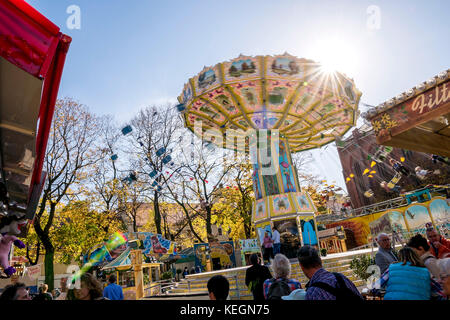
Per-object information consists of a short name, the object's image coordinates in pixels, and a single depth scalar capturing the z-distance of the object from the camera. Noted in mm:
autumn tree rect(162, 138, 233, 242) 24203
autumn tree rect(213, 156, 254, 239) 26531
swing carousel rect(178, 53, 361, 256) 13891
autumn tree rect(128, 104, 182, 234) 23906
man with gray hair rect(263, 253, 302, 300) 3164
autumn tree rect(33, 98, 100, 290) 16719
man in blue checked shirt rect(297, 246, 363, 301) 2316
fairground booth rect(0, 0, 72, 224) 2126
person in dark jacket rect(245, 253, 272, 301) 4578
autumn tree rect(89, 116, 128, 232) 23078
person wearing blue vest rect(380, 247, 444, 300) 3055
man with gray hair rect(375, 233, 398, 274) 4926
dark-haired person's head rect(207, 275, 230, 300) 2639
